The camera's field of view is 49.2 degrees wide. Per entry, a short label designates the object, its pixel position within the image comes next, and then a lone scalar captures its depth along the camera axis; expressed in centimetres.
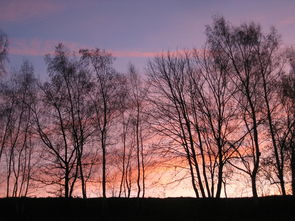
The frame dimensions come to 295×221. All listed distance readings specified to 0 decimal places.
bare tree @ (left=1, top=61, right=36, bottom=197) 2438
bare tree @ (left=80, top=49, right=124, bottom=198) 2359
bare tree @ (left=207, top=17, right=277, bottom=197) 1970
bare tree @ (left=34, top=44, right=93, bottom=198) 2253
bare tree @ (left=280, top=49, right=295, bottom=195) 2205
